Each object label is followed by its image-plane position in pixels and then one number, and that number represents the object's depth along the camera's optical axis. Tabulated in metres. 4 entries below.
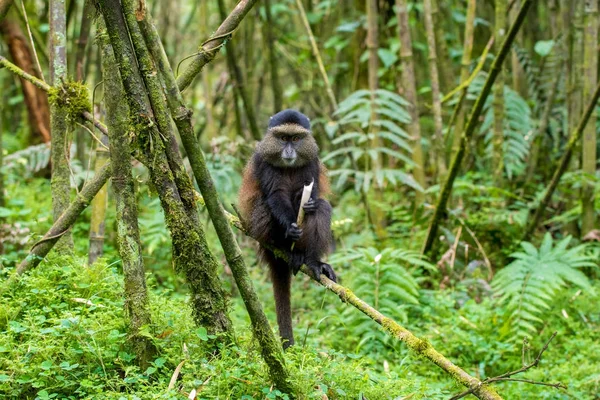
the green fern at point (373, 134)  14.70
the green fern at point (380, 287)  12.85
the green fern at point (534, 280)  12.30
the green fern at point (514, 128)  17.00
